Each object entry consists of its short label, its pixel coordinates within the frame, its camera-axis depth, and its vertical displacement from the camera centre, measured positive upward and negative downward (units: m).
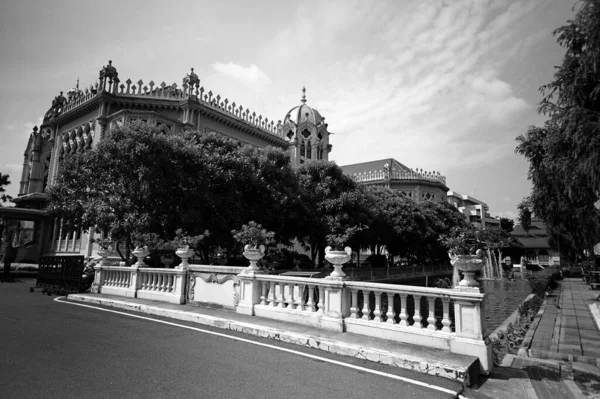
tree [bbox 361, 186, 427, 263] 32.29 +2.98
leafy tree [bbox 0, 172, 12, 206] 39.38 +6.44
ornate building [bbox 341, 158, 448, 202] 62.50 +12.96
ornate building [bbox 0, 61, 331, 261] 31.31 +11.87
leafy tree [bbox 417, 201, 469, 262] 42.03 +3.77
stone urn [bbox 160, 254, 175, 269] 14.08 -0.51
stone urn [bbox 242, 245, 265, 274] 9.96 -0.13
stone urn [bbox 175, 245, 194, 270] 12.02 -0.19
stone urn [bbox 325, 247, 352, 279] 8.25 -0.15
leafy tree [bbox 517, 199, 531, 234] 21.38 +2.71
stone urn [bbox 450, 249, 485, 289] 6.29 -0.16
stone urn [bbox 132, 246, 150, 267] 13.80 -0.26
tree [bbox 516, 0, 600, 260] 6.56 +3.37
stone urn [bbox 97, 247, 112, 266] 15.43 -0.37
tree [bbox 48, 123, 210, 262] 15.89 +2.92
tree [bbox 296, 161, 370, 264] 25.11 +3.67
